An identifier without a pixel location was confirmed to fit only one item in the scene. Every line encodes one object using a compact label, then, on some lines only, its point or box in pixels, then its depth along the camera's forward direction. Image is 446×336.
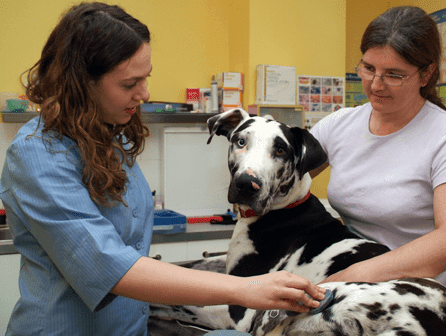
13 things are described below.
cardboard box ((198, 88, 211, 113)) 3.51
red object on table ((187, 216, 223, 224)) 3.38
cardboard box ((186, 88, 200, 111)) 3.53
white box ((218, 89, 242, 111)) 3.42
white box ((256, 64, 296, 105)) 3.34
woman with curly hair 0.96
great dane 1.39
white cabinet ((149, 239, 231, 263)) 3.10
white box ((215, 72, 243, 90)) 3.39
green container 3.06
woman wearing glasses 1.37
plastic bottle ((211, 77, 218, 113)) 3.48
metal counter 3.08
